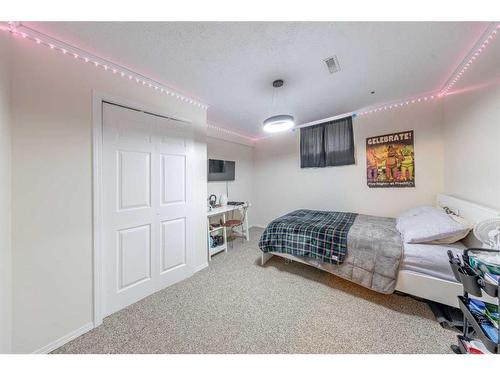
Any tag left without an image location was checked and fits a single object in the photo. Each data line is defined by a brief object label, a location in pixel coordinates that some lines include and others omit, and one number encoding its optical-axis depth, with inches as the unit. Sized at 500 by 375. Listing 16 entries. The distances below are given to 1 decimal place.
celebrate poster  101.6
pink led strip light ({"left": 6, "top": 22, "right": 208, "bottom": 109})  46.6
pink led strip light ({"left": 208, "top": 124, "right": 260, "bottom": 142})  134.4
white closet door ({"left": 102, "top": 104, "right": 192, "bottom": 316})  62.9
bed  55.4
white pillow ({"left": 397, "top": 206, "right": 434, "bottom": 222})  81.5
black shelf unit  30.9
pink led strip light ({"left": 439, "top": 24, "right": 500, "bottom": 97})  52.3
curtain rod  115.1
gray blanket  61.9
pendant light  78.2
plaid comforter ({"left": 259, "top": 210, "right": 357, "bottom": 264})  74.6
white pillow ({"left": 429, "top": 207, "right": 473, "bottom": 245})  59.1
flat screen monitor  133.0
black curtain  120.3
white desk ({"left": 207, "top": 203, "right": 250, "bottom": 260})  105.9
